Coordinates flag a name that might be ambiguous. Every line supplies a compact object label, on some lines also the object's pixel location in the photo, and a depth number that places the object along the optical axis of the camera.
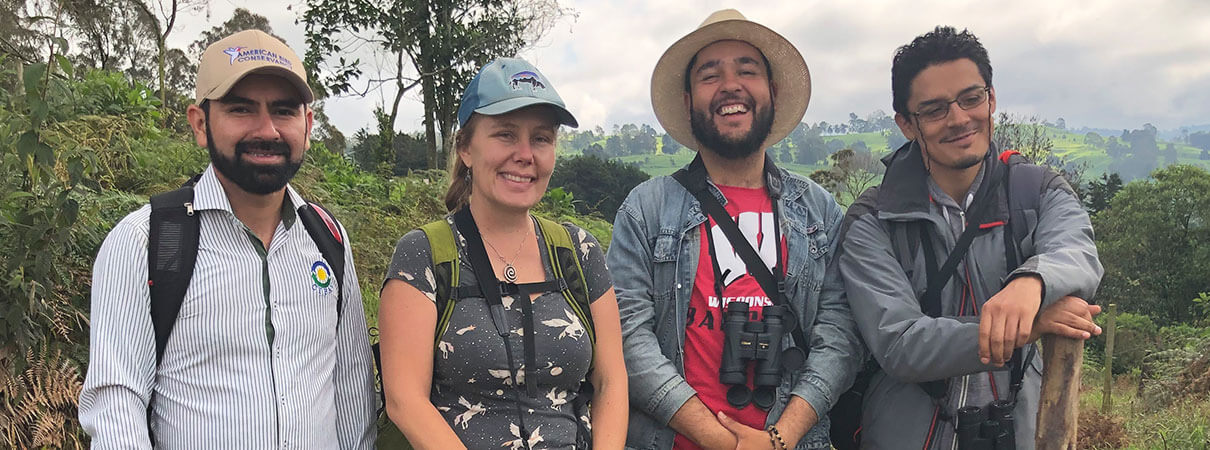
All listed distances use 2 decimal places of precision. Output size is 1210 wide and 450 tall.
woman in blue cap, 2.32
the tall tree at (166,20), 13.02
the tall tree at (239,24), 27.91
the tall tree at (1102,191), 39.09
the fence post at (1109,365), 8.38
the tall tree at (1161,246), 30.91
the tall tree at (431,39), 18.23
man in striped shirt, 2.01
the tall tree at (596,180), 22.50
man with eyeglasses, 2.56
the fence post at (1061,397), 2.42
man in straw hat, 2.88
